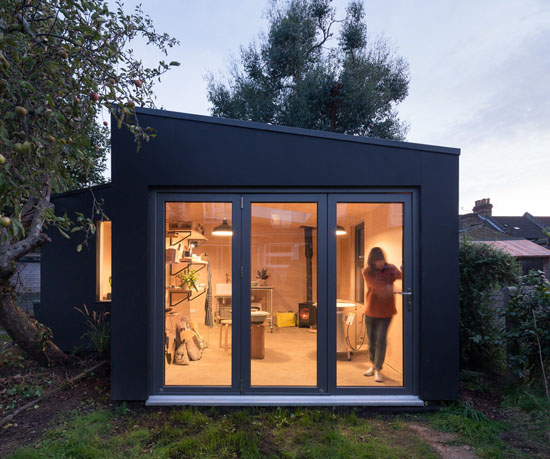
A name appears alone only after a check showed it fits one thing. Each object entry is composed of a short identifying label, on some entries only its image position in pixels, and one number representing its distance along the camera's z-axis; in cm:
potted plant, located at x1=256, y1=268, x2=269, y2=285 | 376
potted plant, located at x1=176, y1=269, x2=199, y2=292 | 382
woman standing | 378
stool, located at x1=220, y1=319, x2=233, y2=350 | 372
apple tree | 229
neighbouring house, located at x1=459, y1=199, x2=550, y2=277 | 1512
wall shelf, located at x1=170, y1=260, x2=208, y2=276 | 381
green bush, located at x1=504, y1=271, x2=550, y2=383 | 390
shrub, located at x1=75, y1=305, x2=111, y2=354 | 507
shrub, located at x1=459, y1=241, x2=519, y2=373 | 456
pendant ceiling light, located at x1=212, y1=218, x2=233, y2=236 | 377
